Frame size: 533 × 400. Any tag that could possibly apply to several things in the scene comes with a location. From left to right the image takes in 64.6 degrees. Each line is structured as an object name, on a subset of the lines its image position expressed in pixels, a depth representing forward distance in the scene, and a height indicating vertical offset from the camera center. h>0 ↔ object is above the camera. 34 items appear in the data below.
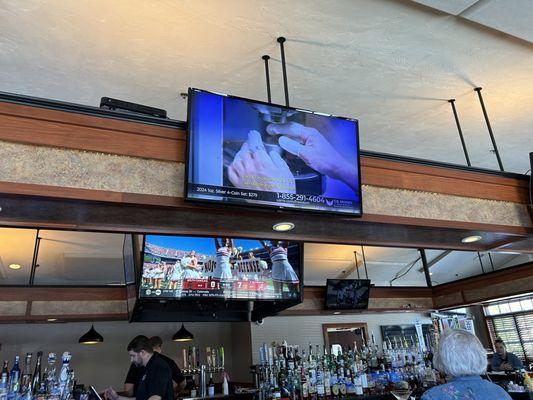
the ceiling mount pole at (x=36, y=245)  6.18 +1.99
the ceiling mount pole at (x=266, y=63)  3.18 +2.16
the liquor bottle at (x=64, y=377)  3.10 -0.02
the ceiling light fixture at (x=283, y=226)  2.57 +0.78
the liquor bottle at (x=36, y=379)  3.68 -0.02
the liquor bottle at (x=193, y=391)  6.54 -0.36
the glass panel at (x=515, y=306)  11.83 +1.05
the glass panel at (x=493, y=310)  12.53 +1.05
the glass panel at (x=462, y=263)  11.40 +2.26
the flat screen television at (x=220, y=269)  4.11 +0.94
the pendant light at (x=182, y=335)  8.24 +0.59
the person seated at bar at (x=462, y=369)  1.87 -0.08
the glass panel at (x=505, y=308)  12.17 +1.03
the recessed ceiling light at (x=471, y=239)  3.14 +0.77
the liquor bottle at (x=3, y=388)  2.98 -0.06
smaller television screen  7.48 +1.06
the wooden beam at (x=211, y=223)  2.09 +0.77
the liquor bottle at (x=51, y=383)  3.06 -0.06
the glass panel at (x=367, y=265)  9.42 +2.13
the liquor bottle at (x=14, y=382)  3.06 -0.03
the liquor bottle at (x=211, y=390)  6.38 -0.36
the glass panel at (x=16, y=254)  6.63 +2.02
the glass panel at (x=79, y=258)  6.98 +2.04
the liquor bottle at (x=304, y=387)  4.89 -0.31
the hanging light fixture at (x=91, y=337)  7.73 +0.61
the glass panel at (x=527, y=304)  11.48 +1.05
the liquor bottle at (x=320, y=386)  4.90 -0.30
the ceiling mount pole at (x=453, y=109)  3.99 +2.15
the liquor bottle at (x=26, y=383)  3.24 -0.05
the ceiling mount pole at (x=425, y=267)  9.16 +1.73
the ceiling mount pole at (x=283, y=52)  2.97 +2.09
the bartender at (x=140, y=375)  4.67 -0.08
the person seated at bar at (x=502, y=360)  7.33 -0.22
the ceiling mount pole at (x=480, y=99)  3.81 +2.14
